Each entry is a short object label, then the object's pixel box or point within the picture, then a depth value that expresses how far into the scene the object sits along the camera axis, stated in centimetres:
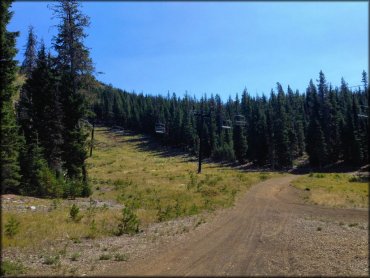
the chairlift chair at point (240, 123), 11250
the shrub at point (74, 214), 2133
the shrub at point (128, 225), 2052
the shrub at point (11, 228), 1675
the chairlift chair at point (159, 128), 11980
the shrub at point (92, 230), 1917
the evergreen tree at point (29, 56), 5174
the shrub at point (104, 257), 1501
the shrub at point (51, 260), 1417
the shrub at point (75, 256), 1482
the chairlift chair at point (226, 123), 14226
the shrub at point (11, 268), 1275
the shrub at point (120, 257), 1495
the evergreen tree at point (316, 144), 8550
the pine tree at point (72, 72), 3548
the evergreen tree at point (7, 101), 2408
